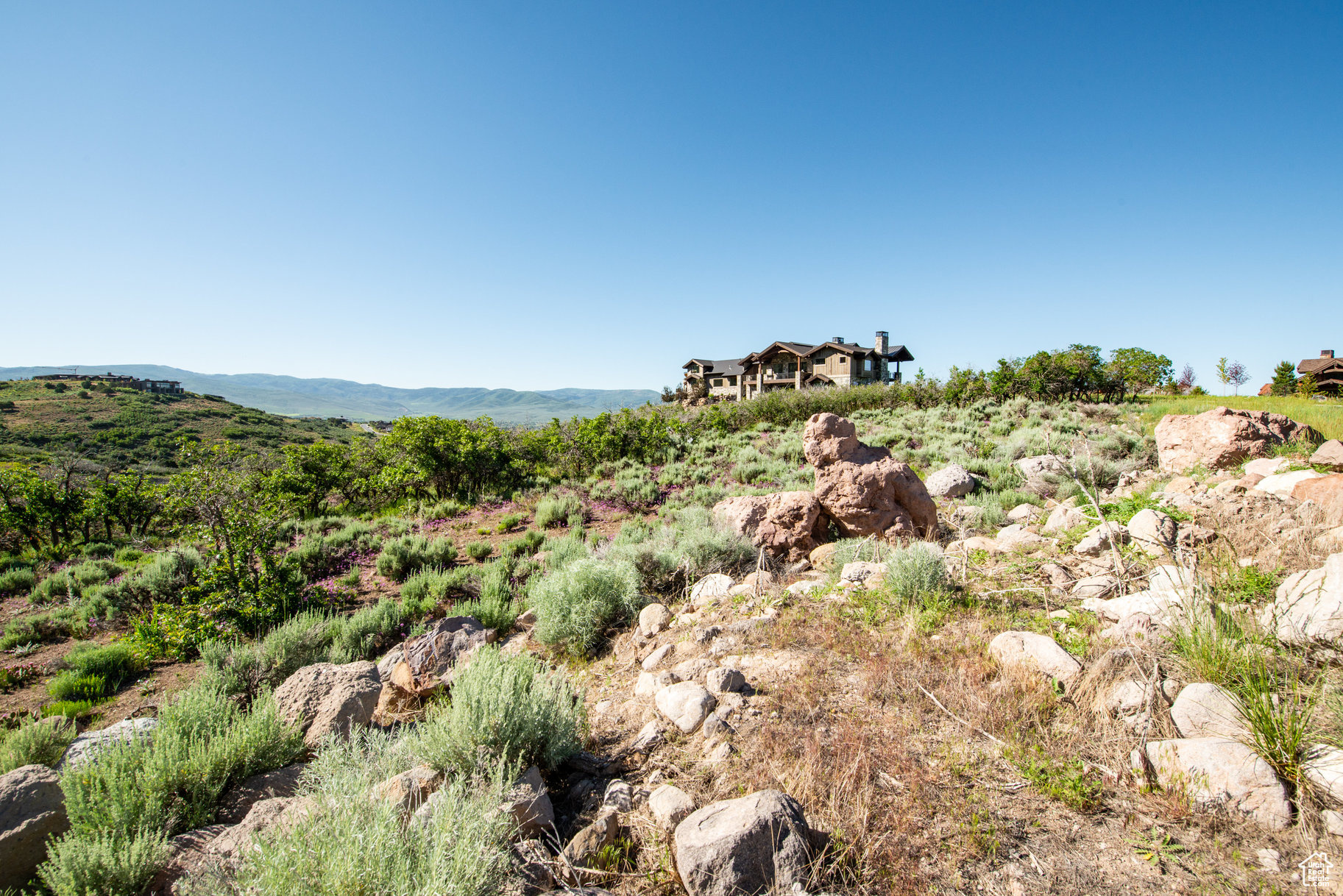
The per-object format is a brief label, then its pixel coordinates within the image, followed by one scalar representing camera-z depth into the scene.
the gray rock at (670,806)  2.45
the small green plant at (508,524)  10.14
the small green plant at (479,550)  8.68
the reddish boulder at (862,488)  6.65
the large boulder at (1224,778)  2.17
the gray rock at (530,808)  2.40
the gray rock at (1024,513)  7.22
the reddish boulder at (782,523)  6.61
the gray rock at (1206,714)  2.51
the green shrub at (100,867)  2.07
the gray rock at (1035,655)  3.21
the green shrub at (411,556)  7.92
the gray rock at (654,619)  4.93
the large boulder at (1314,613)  2.84
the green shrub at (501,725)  2.71
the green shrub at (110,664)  5.21
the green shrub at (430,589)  6.45
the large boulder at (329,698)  3.53
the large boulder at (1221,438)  8.04
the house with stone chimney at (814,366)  45.69
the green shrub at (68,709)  4.51
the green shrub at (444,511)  11.77
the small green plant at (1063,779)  2.38
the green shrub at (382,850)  1.77
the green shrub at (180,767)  2.42
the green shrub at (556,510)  10.15
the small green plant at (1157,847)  2.08
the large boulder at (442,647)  4.43
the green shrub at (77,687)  4.86
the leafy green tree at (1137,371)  21.70
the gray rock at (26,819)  2.39
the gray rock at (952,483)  8.95
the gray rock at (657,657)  4.29
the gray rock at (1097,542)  4.98
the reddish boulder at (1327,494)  4.34
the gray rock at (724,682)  3.49
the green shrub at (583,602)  5.06
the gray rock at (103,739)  2.89
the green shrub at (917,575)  4.44
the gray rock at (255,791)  2.75
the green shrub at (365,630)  5.33
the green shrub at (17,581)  8.64
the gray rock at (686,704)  3.24
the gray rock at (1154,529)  4.52
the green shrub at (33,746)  3.22
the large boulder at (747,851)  2.03
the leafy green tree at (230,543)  5.98
